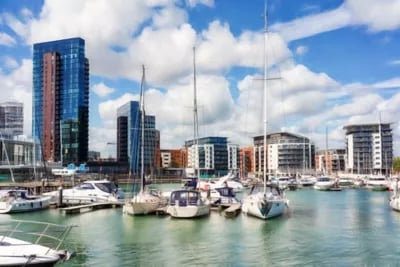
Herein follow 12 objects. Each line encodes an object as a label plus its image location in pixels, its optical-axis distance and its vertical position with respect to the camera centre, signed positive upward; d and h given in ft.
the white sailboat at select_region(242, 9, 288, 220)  166.22 -15.02
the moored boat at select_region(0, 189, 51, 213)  197.26 -15.75
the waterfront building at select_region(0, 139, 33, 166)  620.90 +16.54
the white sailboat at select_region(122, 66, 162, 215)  182.39 -15.40
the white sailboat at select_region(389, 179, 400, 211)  213.95 -18.62
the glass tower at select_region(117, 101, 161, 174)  595.23 +28.25
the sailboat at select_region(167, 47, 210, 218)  170.30 -15.18
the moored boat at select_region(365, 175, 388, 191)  430.20 -19.79
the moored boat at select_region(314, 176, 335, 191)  415.23 -18.79
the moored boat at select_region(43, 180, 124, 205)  231.71 -14.78
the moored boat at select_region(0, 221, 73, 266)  73.51 -14.24
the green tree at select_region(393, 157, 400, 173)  591.78 -3.61
